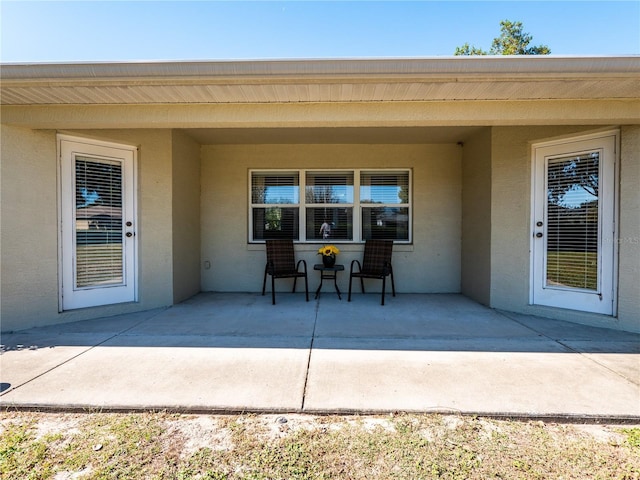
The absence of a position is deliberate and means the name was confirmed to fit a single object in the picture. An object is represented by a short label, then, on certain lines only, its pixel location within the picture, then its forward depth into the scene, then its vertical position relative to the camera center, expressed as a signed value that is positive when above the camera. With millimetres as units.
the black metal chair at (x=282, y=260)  4855 -397
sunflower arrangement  5062 -243
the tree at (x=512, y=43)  14414 +8889
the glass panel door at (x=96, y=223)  3791 +156
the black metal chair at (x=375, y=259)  4796 -374
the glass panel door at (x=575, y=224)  3588 +142
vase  5089 -389
